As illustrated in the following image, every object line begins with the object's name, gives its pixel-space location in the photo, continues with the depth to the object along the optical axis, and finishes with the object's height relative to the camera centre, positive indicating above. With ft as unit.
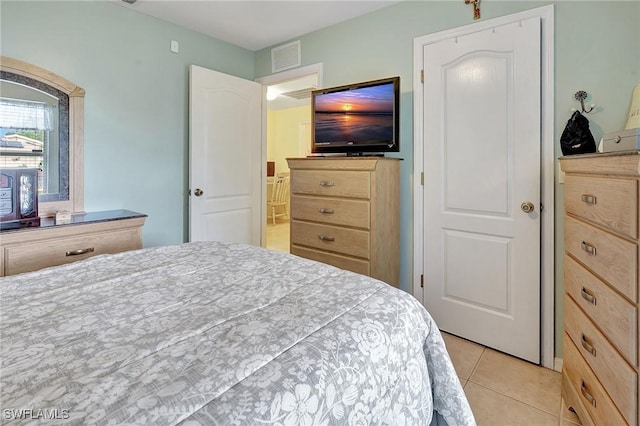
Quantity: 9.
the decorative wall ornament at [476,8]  7.49 +4.29
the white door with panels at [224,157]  10.35 +1.54
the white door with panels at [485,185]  7.00 +0.46
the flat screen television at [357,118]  8.10 +2.20
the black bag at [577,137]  6.00 +1.23
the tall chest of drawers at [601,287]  3.69 -1.00
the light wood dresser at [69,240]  6.59 -0.72
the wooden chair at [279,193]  23.50 +0.91
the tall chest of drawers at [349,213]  7.79 -0.15
